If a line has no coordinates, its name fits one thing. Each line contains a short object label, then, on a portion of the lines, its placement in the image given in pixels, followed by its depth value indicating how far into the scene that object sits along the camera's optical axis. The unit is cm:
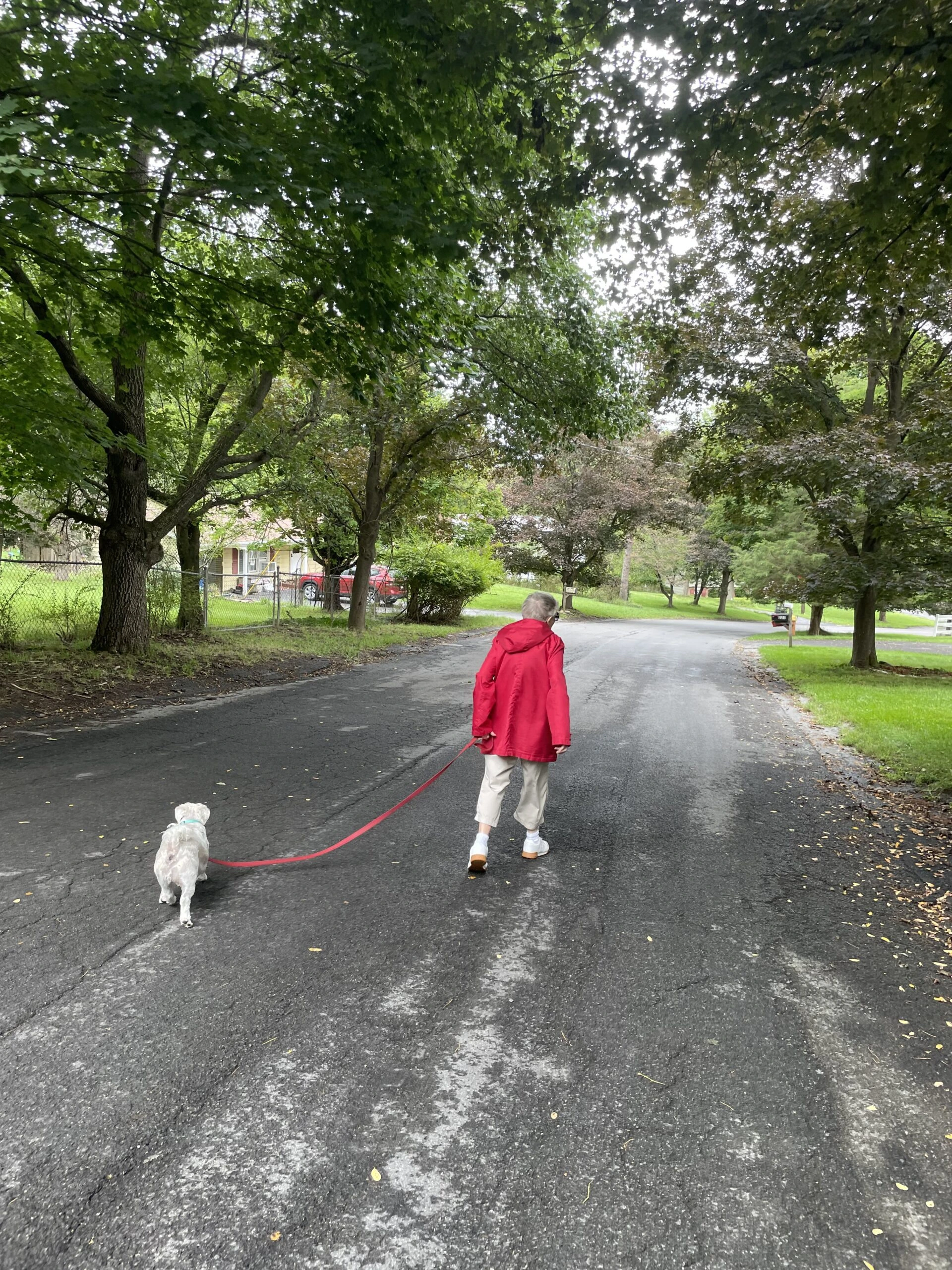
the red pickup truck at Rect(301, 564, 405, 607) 2484
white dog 368
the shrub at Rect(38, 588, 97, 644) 1197
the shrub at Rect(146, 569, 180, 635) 1367
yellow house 2239
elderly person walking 462
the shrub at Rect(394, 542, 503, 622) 2256
